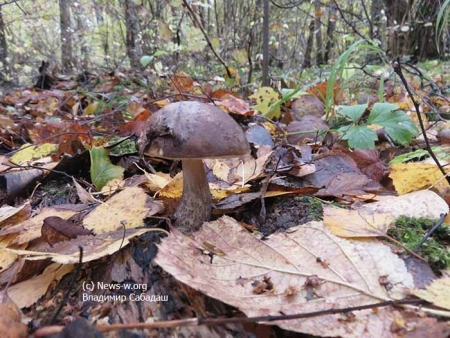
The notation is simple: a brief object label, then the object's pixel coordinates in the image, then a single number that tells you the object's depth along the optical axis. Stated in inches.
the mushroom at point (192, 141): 6.8
